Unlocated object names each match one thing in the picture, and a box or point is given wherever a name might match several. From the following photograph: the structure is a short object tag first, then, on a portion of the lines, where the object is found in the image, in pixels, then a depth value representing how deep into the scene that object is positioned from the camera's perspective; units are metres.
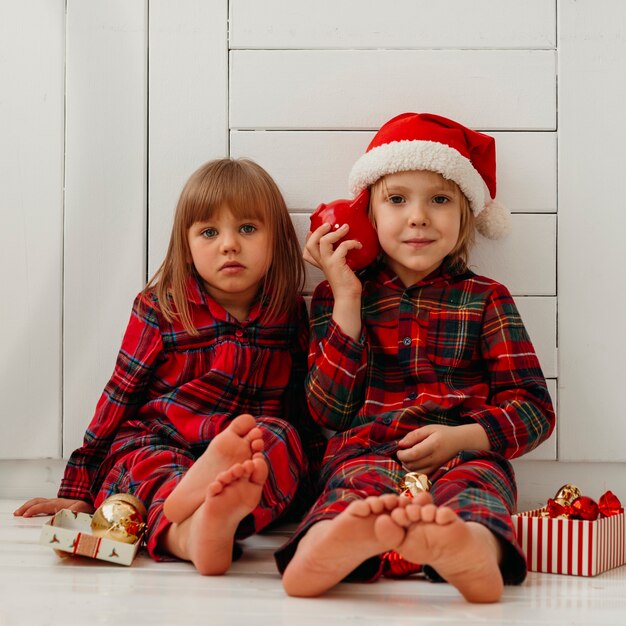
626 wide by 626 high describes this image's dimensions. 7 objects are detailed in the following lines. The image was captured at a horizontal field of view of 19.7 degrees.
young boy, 2.78
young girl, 2.88
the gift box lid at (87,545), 2.60
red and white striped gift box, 2.62
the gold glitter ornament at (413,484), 2.67
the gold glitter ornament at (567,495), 2.70
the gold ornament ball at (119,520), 2.64
